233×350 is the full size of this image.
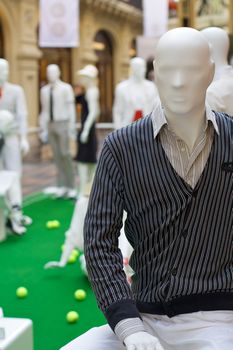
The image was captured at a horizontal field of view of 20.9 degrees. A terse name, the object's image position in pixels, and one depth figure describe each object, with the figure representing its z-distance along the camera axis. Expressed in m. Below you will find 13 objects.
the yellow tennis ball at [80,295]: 4.33
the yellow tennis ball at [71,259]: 5.26
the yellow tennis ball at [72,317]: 3.91
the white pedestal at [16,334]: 1.88
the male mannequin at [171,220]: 1.67
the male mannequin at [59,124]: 8.27
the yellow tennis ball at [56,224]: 6.62
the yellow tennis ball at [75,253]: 5.36
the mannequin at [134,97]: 7.55
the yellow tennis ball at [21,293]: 4.38
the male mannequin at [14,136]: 6.32
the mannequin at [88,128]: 7.93
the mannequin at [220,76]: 2.93
